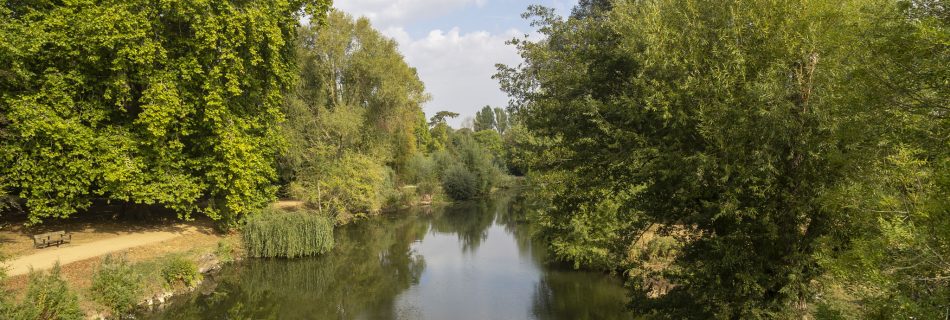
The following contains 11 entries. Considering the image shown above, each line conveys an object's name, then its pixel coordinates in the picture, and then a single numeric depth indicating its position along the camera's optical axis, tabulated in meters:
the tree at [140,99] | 15.60
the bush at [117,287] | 13.14
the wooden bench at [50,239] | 15.61
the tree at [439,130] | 63.94
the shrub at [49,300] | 10.75
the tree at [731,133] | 6.79
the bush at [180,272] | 15.88
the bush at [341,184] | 25.98
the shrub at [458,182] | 44.56
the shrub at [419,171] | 40.16
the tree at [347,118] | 26.55
